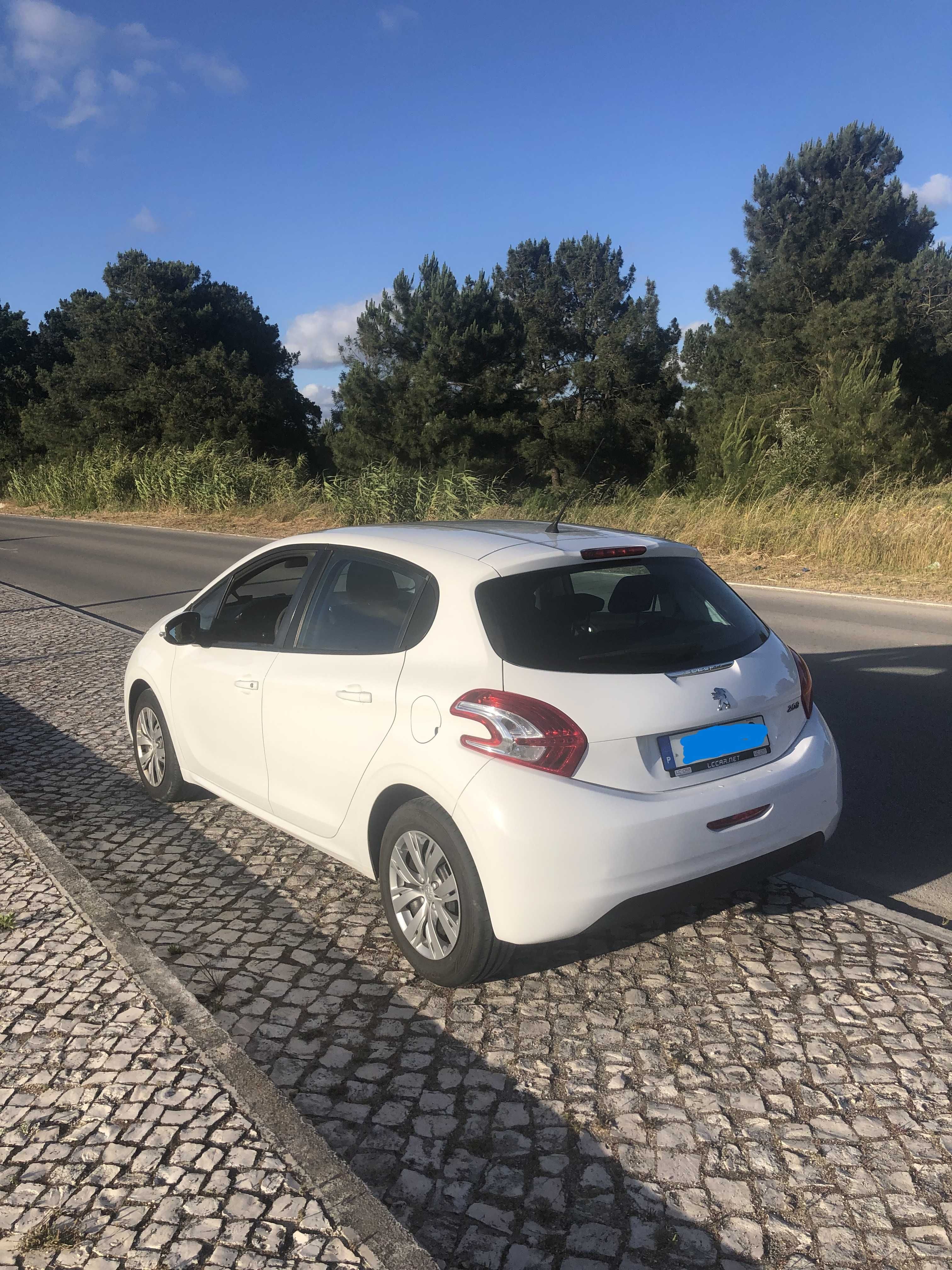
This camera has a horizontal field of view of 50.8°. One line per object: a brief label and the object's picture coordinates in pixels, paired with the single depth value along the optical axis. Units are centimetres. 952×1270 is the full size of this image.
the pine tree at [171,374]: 4953
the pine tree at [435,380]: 4341
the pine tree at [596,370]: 4516
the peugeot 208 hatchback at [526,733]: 318
